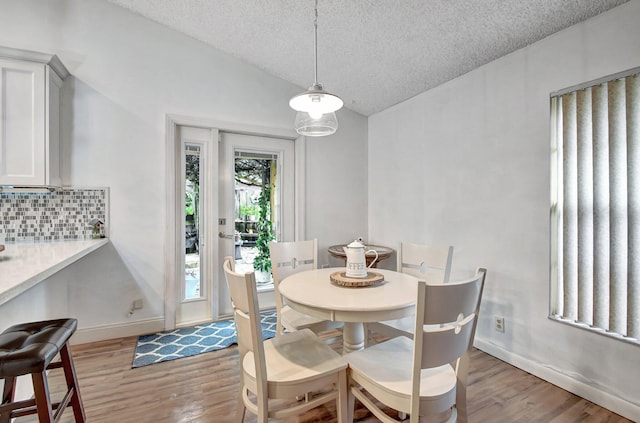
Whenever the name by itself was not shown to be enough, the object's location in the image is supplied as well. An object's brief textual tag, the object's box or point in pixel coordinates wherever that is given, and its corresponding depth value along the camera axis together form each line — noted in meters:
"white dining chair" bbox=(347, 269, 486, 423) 1.09
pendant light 1.77
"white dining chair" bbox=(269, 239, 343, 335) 2.01
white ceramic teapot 1.86
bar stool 1.14
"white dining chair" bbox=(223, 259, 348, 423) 1.26
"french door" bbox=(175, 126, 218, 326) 3.08
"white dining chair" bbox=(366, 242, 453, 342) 2.00
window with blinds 1.71
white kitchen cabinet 2.20
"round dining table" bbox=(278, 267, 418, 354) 1.38
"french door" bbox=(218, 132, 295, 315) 3.26
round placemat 1.71
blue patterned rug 2.43
